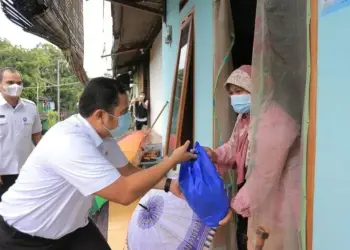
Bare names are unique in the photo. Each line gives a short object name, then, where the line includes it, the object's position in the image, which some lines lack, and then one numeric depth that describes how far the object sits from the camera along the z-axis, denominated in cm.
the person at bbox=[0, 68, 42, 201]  372
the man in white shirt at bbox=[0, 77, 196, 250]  172
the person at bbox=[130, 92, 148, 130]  1082
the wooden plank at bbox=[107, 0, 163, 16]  639
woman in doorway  226
